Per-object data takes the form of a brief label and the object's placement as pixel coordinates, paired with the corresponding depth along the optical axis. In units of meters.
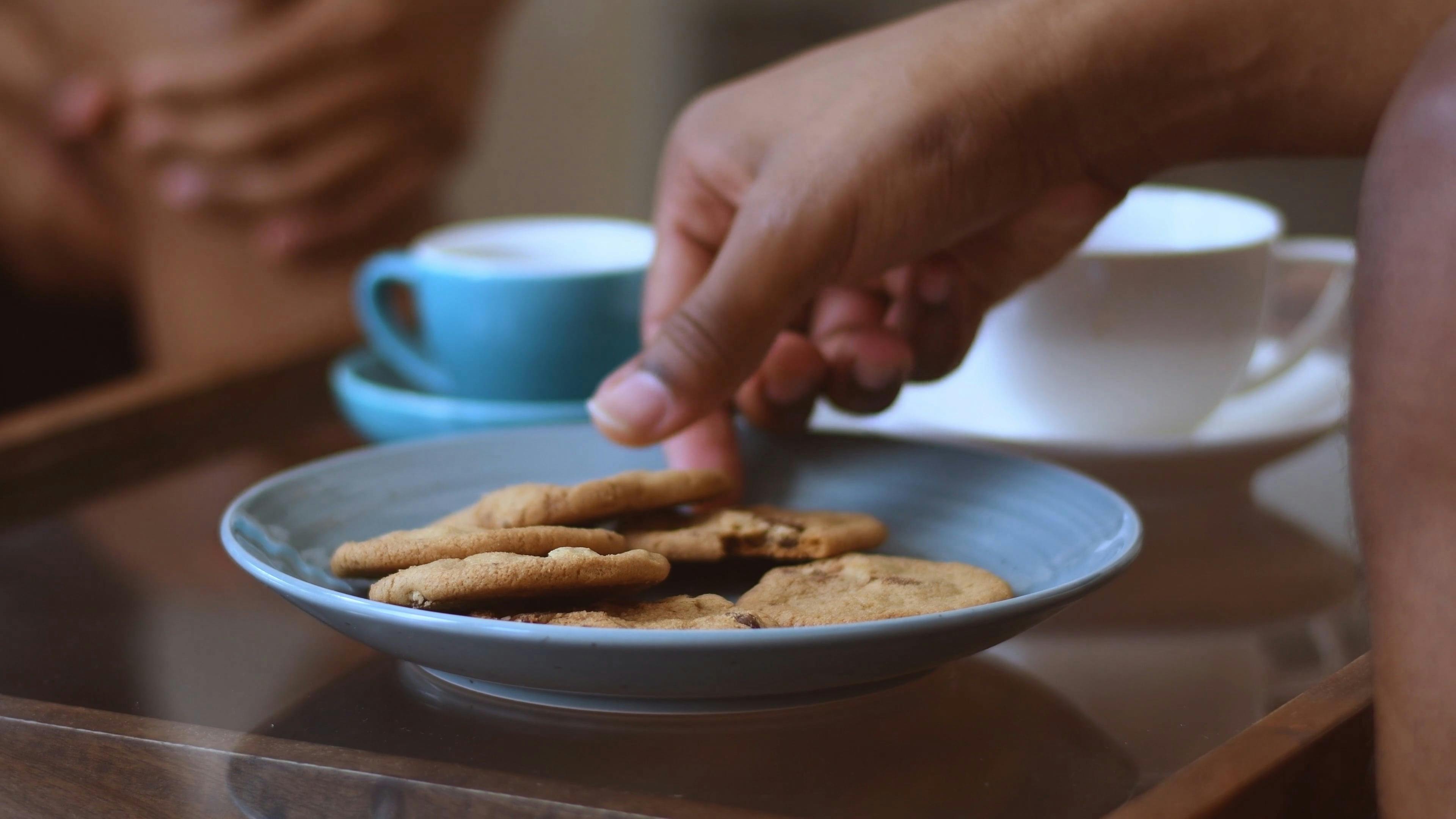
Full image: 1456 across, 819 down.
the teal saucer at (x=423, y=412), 0.81
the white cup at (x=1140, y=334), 0.74
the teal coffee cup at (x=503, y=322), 0.85
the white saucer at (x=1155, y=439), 0.70
